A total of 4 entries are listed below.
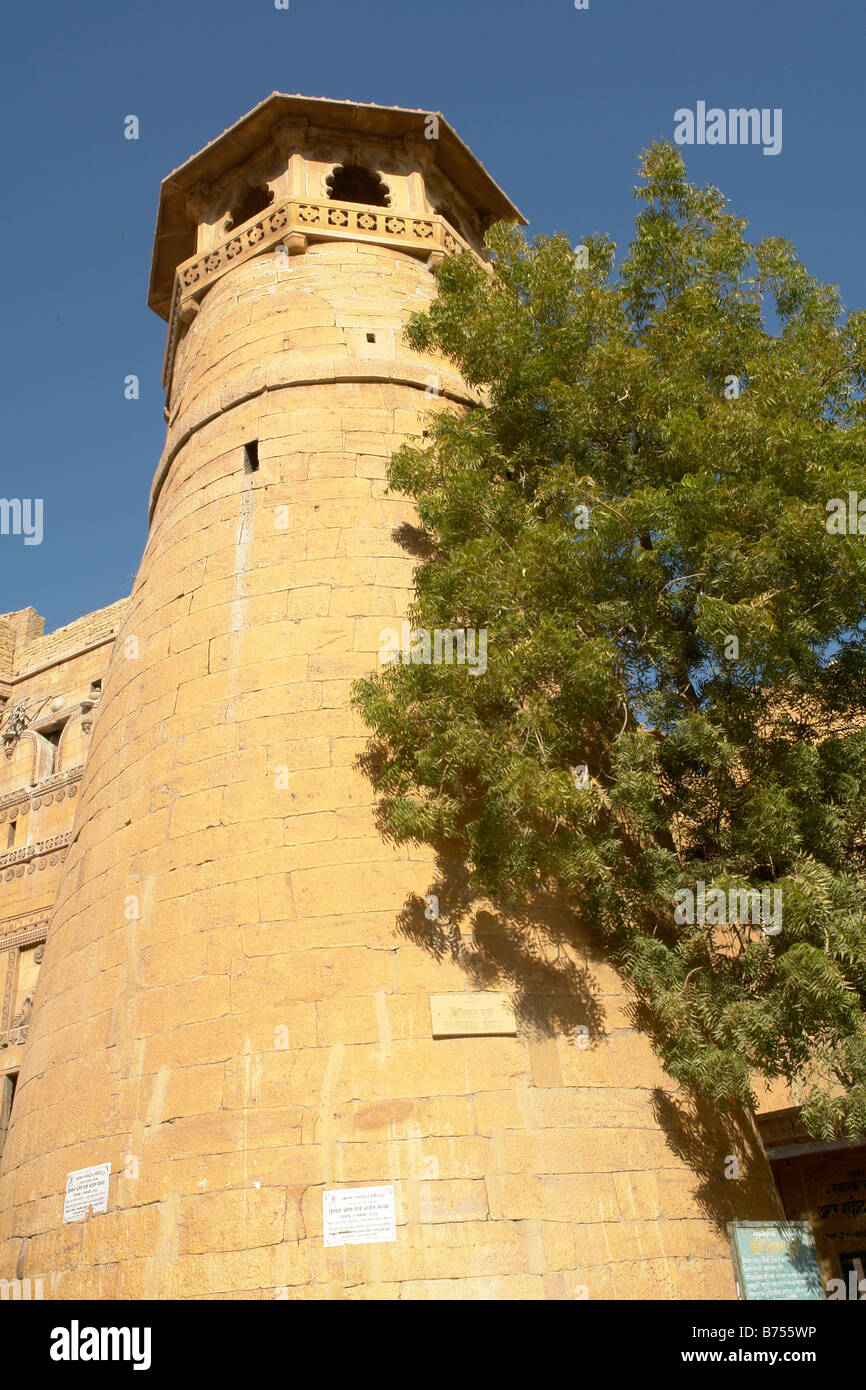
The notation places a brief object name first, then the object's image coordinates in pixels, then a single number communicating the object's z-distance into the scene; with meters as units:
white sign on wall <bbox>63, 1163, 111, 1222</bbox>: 6.19
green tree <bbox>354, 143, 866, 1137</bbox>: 6.00
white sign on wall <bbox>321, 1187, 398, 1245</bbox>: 5.47
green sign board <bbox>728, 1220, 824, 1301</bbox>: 6.04
